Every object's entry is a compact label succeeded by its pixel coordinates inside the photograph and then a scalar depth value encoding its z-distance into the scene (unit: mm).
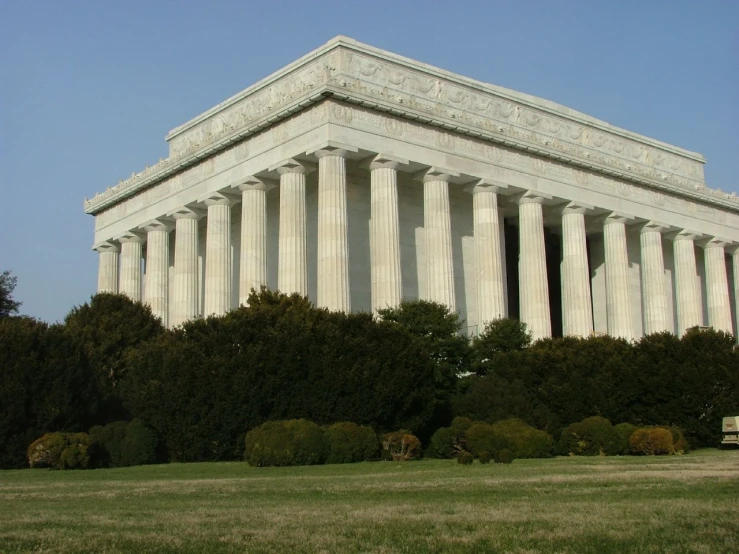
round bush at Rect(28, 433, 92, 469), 40438
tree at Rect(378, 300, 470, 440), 50478
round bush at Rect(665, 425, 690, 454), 42188
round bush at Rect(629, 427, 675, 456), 41062
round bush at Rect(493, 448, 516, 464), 34956
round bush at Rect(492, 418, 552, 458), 38469
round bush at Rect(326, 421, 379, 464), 37469
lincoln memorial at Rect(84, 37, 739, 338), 58812
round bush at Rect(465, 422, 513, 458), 37594
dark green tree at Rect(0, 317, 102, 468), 43594
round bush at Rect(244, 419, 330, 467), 36250
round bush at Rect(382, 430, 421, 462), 39625
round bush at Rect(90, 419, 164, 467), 42000
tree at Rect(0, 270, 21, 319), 78694
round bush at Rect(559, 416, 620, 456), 41406
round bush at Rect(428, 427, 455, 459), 40594
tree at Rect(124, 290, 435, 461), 41906
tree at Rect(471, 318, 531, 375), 53781
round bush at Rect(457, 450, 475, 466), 35156
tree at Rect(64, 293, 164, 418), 49875
